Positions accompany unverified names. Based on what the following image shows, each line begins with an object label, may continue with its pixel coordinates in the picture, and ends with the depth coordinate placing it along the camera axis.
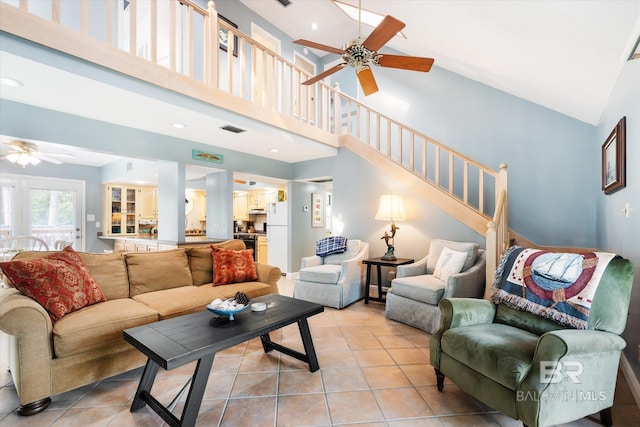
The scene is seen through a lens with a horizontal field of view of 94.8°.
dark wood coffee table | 1.58
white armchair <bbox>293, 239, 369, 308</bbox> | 3.87
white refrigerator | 5.89
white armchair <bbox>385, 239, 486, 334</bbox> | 3.02
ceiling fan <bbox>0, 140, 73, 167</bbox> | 3.54
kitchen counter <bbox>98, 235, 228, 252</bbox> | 4.28
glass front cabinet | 6.58
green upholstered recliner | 1.41
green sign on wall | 4.40
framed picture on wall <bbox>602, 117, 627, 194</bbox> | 2.24
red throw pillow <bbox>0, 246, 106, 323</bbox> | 1.96
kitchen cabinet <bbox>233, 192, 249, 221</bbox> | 8.02
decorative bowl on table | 2.00
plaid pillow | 4.52
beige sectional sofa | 1.74
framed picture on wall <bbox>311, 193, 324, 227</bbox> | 6.32
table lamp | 4.05
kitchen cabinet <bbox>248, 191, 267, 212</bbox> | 7.70
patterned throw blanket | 1.73
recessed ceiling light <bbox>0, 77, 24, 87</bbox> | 2.39
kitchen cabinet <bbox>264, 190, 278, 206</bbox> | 7.47
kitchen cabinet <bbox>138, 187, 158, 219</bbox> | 7.11
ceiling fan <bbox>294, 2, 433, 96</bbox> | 2.27
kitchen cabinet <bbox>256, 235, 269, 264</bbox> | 6.80
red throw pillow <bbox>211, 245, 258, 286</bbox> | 3.16
